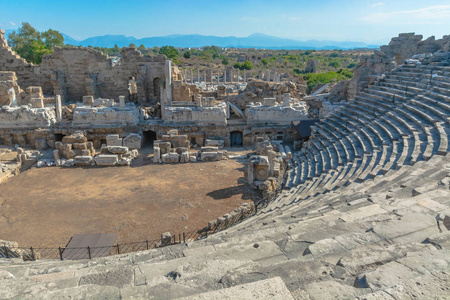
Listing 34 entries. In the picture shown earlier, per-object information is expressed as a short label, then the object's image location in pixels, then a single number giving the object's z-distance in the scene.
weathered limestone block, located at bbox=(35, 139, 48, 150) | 22.27
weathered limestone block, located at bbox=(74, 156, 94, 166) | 19.53
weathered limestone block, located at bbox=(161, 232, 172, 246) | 10.94
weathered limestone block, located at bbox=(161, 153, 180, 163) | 19.81
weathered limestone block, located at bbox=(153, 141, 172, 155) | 20.41
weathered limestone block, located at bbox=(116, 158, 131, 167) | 19.58
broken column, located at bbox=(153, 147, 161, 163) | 19.91
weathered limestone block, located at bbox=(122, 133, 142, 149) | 22.06
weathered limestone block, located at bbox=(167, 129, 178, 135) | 21.50
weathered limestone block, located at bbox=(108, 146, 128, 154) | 20.34
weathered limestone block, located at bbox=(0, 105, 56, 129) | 22.48
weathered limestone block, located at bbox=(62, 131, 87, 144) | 20.53
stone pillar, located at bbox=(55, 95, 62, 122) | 23.73
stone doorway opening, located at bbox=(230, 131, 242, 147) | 23.73
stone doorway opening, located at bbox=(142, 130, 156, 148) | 23.63
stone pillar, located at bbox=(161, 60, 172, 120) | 24.56
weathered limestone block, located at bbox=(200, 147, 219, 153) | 20.64
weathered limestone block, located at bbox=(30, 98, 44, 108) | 23.14
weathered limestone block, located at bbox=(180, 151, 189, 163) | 19.89
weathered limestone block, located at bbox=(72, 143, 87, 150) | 20.38
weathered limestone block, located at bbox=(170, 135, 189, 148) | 21.09
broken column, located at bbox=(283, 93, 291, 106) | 23.16
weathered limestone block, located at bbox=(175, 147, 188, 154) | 20.34
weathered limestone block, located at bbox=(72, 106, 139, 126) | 23.08
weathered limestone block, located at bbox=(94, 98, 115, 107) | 24.19
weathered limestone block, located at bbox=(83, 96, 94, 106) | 24.44
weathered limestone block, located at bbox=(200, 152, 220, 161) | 20.05
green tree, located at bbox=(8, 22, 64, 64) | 38.25
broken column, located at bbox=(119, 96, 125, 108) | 23.19
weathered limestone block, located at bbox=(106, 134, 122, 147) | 21.73
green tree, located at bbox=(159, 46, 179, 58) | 61.53
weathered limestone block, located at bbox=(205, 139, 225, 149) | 22.06
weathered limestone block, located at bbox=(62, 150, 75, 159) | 20.03
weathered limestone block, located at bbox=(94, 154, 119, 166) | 19.55
